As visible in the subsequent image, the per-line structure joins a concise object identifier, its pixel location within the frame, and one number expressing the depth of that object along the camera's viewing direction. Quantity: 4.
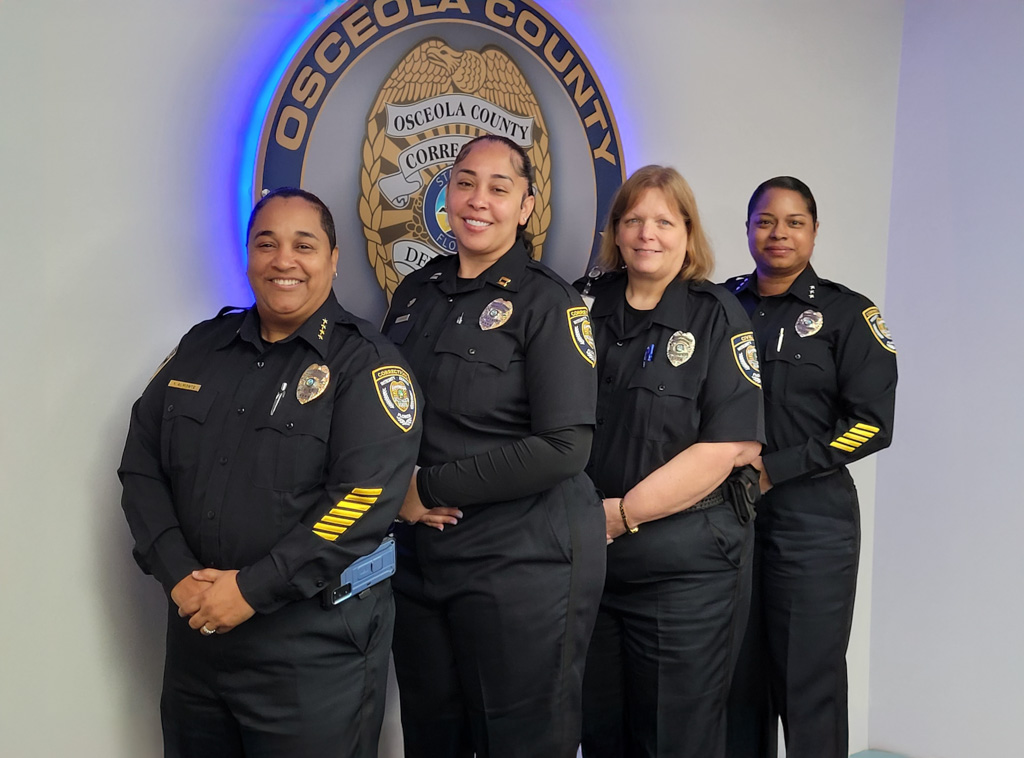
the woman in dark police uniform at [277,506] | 1.79
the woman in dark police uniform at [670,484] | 2.28
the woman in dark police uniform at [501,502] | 2.01
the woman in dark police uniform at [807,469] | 2.69
